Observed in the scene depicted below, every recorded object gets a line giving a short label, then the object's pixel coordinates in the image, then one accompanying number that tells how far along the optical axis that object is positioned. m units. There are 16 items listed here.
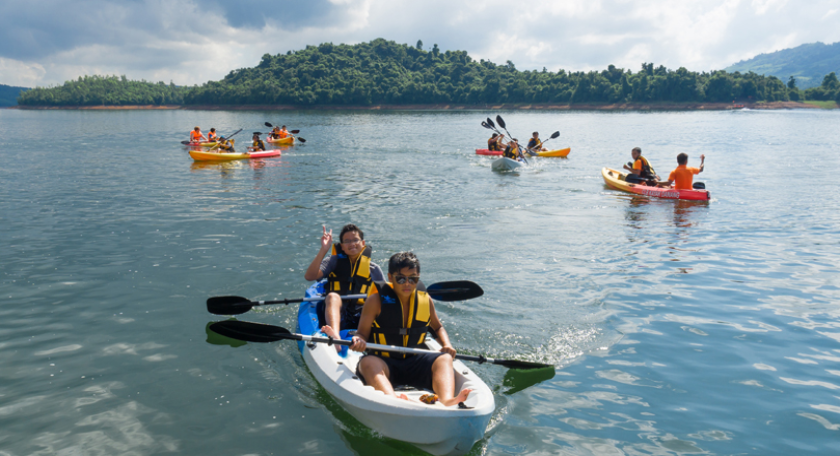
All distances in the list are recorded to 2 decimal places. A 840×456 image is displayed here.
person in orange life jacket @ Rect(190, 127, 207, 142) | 28.22
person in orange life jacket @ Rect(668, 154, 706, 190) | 14.66
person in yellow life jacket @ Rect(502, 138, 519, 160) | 22.38
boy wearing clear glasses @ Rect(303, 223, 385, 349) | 6.15
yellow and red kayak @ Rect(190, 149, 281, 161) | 22.92
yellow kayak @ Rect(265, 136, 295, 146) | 31.78
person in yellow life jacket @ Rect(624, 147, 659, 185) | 16.12
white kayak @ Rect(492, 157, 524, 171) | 21.05
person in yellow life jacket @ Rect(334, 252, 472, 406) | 4.55
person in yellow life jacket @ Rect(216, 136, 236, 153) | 24.53
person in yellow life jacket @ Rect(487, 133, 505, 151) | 25.83
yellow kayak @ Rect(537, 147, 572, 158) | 25.92
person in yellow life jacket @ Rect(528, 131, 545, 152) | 25.56
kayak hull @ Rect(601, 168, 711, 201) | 14.57
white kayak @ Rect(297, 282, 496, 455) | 3.85
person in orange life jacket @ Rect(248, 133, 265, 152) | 25.55
